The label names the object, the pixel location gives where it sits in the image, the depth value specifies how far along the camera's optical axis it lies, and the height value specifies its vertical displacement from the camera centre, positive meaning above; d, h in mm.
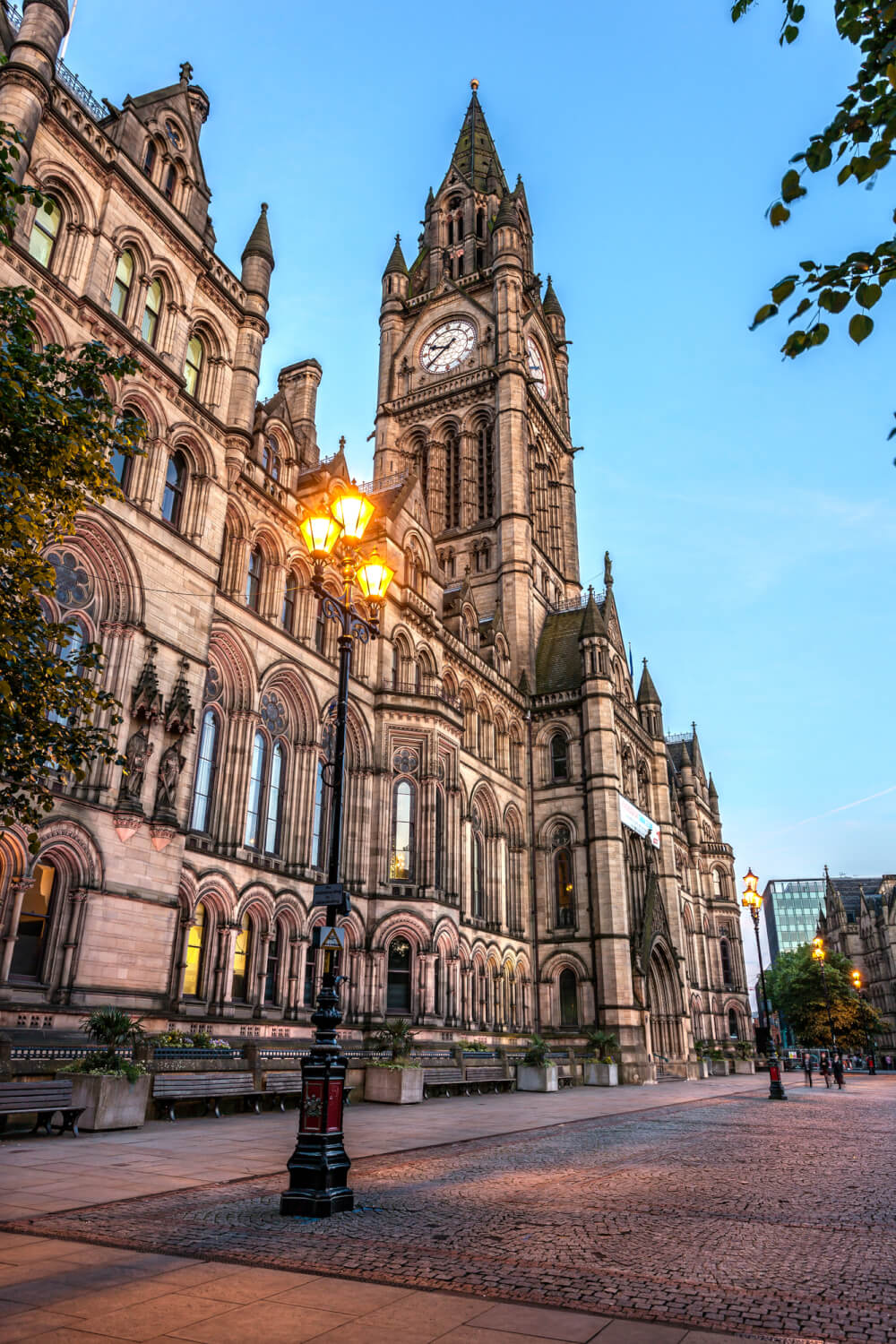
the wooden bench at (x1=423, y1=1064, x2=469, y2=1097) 24548 -856
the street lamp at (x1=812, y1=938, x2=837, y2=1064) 46488 +4645
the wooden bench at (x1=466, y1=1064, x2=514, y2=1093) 27297 -873
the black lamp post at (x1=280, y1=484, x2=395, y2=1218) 8836 +674
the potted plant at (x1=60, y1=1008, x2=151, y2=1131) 13852 -492
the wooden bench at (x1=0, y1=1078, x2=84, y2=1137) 12391 -683
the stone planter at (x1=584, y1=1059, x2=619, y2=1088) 36656 -993
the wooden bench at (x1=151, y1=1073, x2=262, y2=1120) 15898 -694
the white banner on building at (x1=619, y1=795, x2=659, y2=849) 50997 +12285
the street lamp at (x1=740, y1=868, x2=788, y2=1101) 31625 +4678
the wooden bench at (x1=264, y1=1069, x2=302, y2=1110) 18734 -702
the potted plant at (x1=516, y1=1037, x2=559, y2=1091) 29547 -754
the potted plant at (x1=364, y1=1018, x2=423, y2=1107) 21781 -735
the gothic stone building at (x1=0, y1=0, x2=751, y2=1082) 21156 +11215
